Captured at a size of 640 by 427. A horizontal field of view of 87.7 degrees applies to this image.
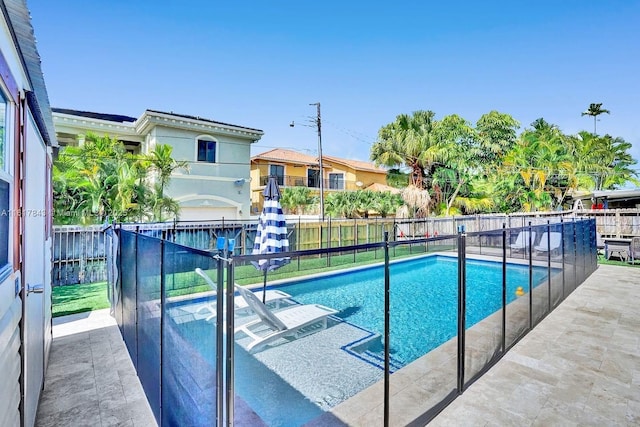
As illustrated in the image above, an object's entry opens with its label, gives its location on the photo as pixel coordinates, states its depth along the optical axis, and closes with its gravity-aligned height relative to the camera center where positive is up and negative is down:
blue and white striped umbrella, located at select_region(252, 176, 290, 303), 6.57 -0.23
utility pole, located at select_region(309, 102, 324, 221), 19.41 +5.08
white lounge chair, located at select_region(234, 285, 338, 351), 2.73 -1.00
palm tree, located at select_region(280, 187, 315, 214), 24.06 +1.08
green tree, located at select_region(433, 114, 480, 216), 19.53 +3.38
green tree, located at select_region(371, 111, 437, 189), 19.22 +4.02
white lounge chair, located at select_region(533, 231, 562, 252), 5.21 -0.47
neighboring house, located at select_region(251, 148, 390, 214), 26.00 +3.69
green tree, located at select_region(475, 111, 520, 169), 21.23 +4.99
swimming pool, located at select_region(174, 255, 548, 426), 2.34 -1.10
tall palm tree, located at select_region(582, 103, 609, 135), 36.47 +11.34
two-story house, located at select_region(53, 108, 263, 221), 14.73 +3.24
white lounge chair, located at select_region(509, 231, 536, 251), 4.58 -0.39
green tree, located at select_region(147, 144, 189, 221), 11.30 +1.38
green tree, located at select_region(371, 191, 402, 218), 22.12 +0.66
